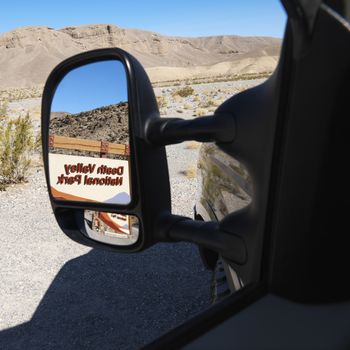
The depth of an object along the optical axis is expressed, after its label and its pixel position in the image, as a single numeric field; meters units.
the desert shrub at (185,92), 35.29
